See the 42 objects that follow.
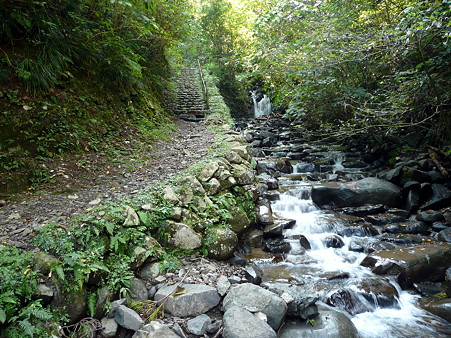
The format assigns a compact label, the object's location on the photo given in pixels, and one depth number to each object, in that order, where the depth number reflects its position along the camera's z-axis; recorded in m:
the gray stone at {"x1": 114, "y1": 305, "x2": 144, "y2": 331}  2.71
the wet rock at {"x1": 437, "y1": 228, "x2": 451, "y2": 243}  5.39
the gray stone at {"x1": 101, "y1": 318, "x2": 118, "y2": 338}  2.65
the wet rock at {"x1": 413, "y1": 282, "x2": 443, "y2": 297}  4.25
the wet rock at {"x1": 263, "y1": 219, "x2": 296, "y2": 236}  5.68
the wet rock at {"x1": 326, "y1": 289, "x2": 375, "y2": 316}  3.90
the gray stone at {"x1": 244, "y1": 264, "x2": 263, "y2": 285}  3.89
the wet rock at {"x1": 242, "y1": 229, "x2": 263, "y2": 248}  5.43
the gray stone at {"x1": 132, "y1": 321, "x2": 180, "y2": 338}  2.58
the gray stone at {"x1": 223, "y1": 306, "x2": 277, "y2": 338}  2.67
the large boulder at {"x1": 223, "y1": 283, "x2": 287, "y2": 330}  3.08
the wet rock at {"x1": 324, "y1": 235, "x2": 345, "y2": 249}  5.66
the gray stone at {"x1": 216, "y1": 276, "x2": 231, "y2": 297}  3.27
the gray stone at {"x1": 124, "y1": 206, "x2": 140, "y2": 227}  3.54
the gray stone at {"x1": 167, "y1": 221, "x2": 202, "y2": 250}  3.98
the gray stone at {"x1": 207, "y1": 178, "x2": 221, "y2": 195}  5.24
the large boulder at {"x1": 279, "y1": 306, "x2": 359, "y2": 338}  3.14
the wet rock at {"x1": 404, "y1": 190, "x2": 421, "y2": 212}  6.87
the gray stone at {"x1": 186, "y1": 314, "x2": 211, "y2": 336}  2.76
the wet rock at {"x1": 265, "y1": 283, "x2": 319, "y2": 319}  3.34
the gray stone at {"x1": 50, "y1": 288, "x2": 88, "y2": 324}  2.57
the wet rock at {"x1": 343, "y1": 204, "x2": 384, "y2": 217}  6.83
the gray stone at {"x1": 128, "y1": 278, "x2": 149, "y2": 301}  3.06
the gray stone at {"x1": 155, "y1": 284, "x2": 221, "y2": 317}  3.01
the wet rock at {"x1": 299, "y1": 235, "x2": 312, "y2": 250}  5.57
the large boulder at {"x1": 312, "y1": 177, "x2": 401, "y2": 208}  7.18
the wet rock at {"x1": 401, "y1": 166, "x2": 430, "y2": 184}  7.42
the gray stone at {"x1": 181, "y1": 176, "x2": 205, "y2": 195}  4.85
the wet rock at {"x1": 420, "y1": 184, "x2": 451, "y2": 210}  6.65
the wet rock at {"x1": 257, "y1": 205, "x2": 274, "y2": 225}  5.95
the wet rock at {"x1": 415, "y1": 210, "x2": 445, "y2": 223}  6.14
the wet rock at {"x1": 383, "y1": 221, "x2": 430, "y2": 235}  5.93
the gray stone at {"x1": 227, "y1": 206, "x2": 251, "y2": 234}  5.15
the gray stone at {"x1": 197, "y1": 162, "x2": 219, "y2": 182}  5.29
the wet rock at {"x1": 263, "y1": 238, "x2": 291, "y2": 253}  5.29
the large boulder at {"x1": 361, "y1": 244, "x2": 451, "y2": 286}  4.47
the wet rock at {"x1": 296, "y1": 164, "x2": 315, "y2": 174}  10.10
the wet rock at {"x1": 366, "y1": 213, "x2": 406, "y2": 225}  6.36
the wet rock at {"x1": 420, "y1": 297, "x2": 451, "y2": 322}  3.78
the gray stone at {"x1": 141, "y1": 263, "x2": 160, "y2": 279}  3.41
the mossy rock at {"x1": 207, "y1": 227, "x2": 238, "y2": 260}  4.34
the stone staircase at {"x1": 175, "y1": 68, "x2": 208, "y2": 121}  12.50
